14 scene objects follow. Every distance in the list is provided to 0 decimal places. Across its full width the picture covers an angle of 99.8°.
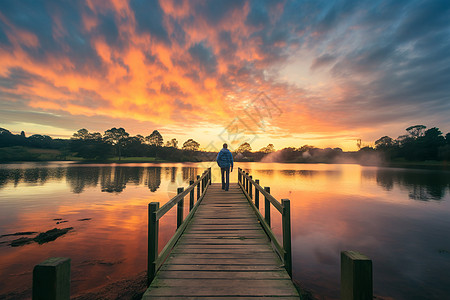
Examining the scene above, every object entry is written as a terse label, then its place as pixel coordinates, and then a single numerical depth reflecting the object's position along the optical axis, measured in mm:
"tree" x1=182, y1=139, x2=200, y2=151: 113625
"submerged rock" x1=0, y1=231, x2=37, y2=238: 8641
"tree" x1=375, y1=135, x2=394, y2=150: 104150
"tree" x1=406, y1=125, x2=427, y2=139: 92562
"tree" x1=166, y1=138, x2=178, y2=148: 115325
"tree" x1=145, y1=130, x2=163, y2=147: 103188
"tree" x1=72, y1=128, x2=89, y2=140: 98438
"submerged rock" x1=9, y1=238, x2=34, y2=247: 7574
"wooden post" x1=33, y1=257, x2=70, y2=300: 1737
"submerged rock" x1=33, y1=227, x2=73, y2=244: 7988
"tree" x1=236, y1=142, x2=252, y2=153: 110594
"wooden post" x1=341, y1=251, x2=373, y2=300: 2055
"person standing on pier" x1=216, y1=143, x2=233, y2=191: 10211
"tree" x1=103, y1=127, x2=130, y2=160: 91812
